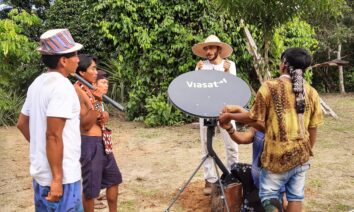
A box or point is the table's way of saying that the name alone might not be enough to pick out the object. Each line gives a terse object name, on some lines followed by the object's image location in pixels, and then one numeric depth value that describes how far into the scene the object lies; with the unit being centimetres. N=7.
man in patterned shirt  274
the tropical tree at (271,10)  636
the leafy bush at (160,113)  866
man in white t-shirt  227
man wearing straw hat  427
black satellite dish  336
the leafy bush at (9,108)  936
